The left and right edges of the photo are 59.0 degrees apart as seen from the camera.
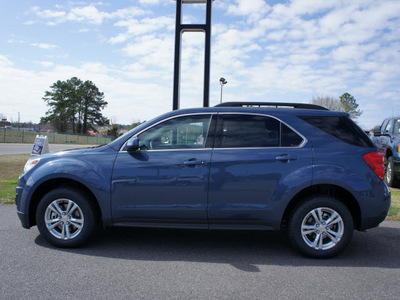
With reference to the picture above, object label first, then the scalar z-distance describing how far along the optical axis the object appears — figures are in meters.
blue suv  4.21
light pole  29.01
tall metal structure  10.34
